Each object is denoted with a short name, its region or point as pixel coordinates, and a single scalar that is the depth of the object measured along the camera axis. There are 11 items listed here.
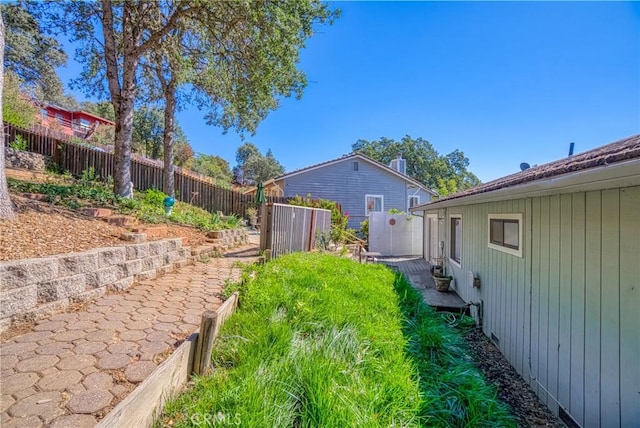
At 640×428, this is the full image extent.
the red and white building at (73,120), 21.11
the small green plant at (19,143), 9.37
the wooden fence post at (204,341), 2.42
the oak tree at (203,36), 6.70
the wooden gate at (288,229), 6.36
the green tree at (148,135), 26.84
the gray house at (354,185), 17.36
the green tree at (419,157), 43.19
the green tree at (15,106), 11.19
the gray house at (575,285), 2.38
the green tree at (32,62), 16.61
